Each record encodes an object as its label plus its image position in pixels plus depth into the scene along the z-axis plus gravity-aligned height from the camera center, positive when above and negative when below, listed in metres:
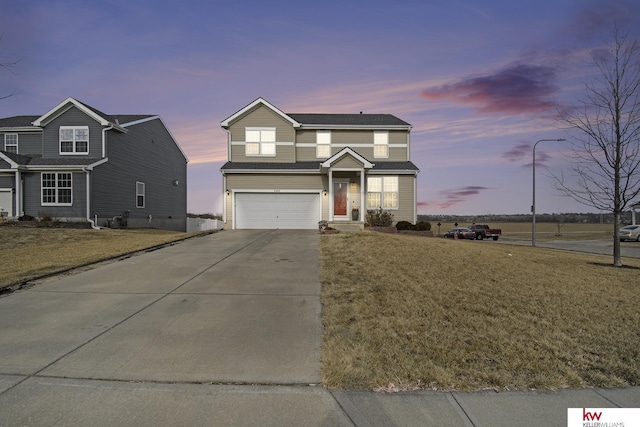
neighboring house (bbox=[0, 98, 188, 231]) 22.72 +2.68
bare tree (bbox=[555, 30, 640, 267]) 12.61 +1.75
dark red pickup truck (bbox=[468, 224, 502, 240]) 40.56 -2.64
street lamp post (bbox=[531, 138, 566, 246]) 27.69 +0.32
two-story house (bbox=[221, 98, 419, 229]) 22.95 +2.30
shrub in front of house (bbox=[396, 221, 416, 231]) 22.77 -1.08
